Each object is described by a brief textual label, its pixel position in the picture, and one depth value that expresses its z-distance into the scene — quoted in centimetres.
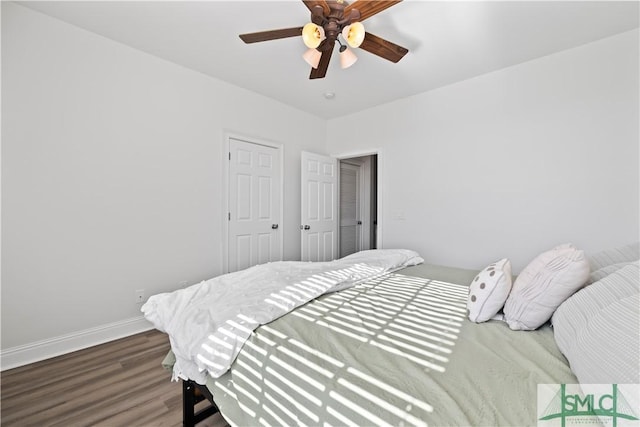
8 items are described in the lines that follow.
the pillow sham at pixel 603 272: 126
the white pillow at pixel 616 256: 143
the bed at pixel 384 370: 75
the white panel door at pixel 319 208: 397
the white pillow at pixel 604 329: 68
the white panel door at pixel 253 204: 338
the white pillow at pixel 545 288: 113
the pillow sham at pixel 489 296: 124
